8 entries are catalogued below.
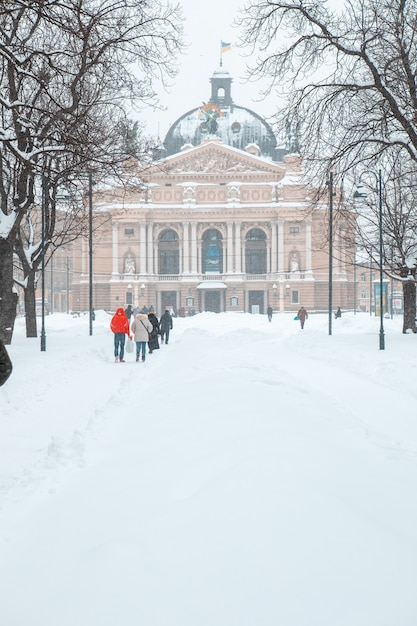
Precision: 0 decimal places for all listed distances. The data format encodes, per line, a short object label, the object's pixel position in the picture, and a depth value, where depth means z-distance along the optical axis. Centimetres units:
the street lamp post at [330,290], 2963
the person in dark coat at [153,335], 2500
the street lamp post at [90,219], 2880
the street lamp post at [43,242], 2139
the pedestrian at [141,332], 2088
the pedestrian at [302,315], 4322
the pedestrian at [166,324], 3050
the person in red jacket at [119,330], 2058
